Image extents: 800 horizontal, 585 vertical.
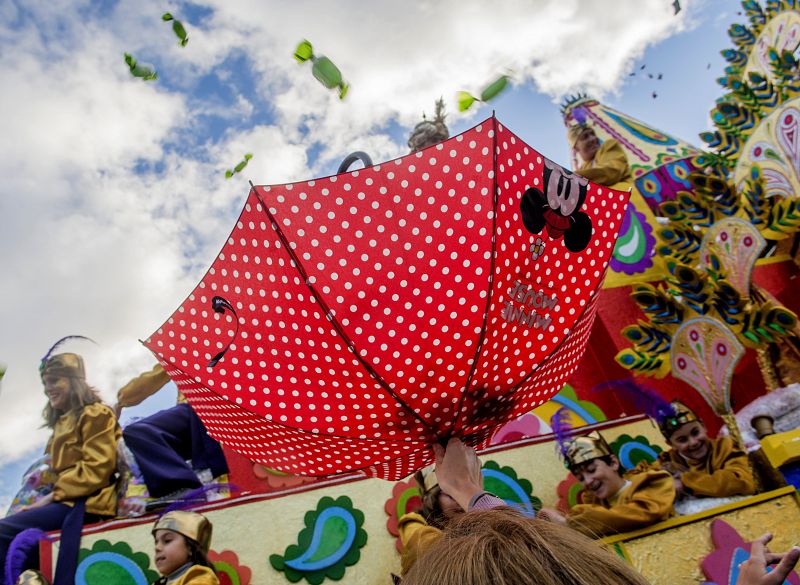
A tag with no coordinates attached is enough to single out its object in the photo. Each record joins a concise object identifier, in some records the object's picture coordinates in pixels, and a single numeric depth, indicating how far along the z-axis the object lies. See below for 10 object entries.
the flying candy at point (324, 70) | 1.71
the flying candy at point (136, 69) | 1.94
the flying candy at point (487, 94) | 1.73
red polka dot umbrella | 1.60
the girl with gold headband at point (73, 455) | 4.12
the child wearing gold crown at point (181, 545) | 3.45
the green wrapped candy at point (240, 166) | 1.90
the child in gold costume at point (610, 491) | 3.41
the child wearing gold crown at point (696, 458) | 3.68
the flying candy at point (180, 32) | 1.97
